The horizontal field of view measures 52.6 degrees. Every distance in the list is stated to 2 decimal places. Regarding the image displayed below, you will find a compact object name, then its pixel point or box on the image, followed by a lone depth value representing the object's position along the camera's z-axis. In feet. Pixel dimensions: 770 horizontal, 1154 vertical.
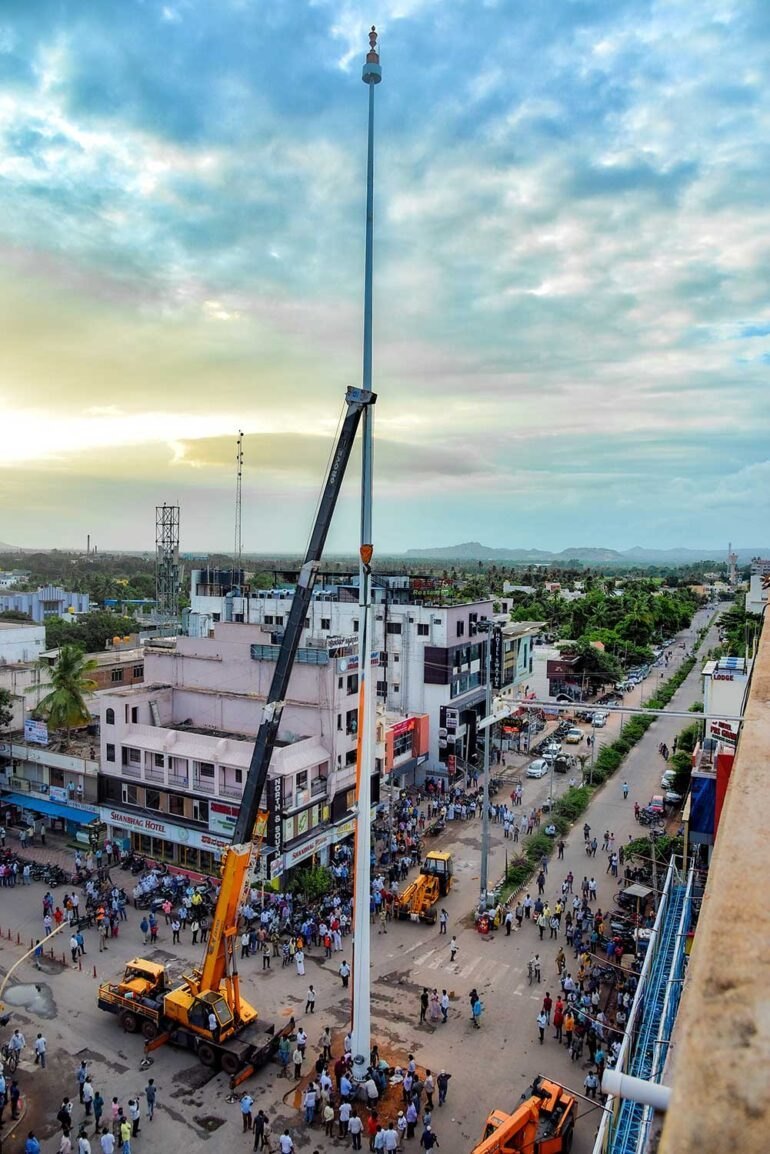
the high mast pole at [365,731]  60.44
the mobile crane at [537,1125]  51.49
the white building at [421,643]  155.74
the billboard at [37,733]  125.29
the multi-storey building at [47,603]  360.07
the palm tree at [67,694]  125.29
